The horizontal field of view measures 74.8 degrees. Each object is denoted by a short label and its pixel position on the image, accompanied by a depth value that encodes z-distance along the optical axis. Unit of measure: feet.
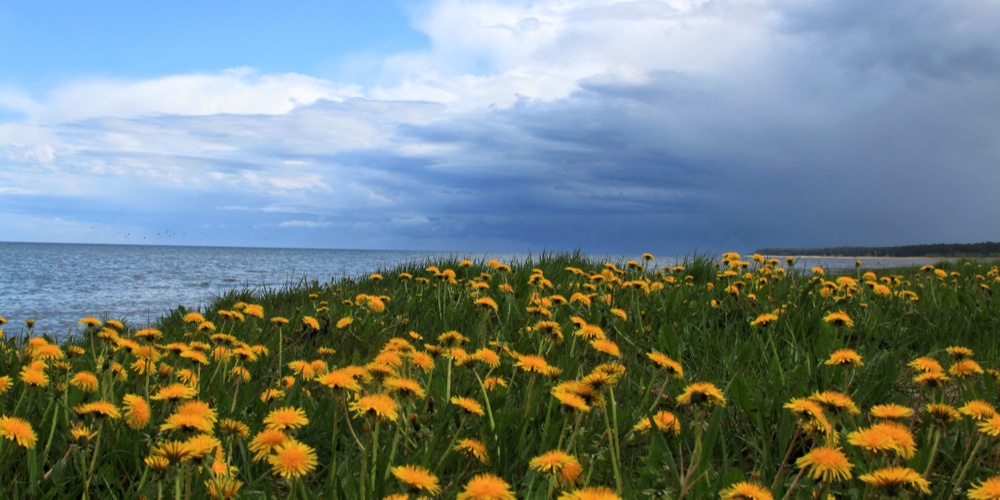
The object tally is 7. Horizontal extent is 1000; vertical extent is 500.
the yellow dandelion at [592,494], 3.84
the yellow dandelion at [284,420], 4.91
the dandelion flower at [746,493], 4.21
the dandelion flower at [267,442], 4.82
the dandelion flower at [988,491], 4.45
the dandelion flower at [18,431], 5.34
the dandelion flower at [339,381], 5.19
